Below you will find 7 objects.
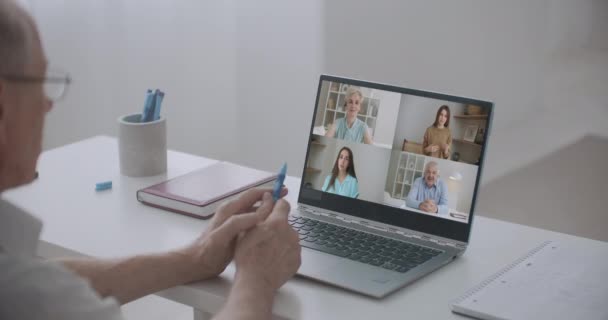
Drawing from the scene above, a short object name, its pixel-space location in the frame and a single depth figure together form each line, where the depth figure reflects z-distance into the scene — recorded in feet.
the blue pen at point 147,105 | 5.50
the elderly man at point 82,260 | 2.72
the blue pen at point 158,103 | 5.54
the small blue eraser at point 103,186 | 5.23
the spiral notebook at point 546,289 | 3.52
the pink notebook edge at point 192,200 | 4.77
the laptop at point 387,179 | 4.18
